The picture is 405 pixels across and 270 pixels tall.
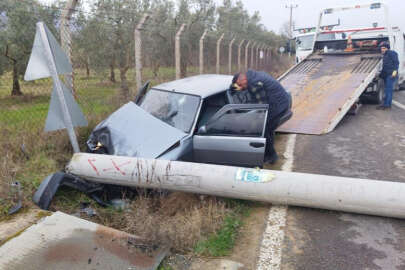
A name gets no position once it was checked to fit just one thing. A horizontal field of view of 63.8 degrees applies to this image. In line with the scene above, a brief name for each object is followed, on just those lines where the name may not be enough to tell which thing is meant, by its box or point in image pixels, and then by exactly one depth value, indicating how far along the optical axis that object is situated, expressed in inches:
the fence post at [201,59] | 423.2
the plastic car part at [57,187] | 142.2
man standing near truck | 345.1
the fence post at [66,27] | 207.8
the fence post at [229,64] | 579.0
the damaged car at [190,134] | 165.6
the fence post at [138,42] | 274.8
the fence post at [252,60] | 797.4
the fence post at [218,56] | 495.8
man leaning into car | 200.8
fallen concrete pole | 131.4
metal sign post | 161.6
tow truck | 294.4
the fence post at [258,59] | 878.8
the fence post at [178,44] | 338.6
